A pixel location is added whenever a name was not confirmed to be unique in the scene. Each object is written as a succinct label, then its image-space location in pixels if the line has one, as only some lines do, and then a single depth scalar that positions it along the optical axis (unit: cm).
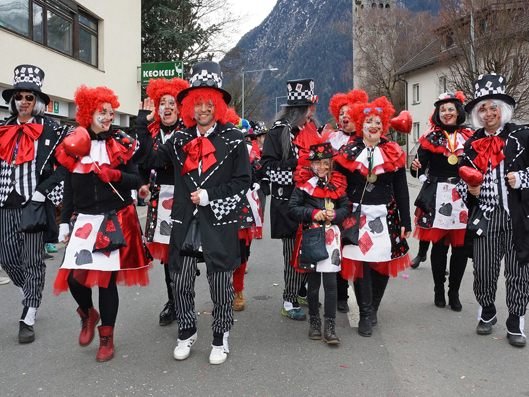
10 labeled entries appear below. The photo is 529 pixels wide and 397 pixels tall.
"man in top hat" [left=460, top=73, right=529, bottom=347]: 414
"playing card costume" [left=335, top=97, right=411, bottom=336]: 438
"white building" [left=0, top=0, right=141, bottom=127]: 1142
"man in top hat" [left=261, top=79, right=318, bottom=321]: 468
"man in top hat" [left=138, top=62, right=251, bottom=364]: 369
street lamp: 3472
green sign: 1703
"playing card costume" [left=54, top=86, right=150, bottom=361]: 377
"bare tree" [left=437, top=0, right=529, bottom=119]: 1747
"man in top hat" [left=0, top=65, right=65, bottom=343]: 429
